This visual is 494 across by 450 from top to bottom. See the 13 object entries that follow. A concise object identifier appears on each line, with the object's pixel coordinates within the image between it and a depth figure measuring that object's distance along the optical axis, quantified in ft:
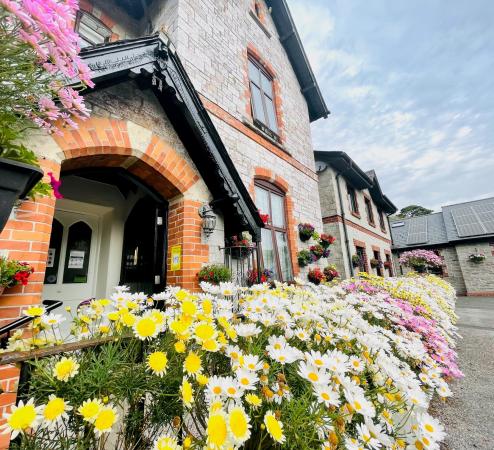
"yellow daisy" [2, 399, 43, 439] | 1.90
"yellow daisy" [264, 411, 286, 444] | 2.51
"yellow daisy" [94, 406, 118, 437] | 2.18
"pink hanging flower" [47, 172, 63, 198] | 5.12
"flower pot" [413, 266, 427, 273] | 49.98
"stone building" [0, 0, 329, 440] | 8.02
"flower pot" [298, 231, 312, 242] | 19.51
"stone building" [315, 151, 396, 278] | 30.22
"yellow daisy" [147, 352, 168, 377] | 2.68
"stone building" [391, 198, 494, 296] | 49.57
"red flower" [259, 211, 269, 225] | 13.45
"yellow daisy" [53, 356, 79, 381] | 2.48
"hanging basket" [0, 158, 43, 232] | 2.81
